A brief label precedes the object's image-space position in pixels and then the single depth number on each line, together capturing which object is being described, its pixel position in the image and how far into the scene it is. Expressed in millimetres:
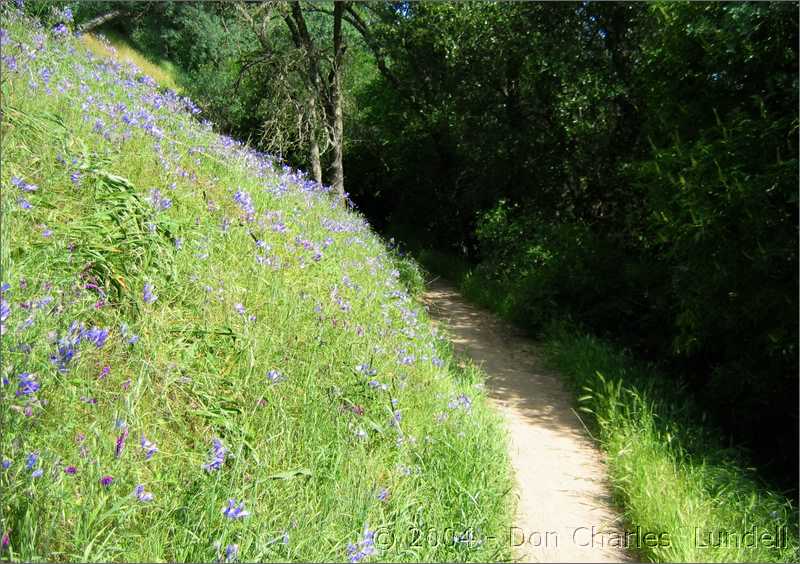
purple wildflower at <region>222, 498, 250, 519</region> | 2404
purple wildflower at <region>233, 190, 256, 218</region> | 5121
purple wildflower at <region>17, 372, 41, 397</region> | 2291
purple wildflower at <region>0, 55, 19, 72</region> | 4089
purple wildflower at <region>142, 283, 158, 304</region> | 3333
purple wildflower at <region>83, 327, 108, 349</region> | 2678
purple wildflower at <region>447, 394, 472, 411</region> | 4461
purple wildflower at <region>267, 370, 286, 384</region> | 3338
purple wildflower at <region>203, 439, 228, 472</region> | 2633
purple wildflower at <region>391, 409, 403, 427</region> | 3666
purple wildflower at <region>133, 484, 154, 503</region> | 2349
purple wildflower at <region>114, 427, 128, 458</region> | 2505
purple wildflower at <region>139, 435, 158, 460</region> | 2480
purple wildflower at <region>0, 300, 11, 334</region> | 2362
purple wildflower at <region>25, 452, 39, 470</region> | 2250
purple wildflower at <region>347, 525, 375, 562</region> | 2634
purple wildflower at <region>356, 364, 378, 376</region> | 3902
